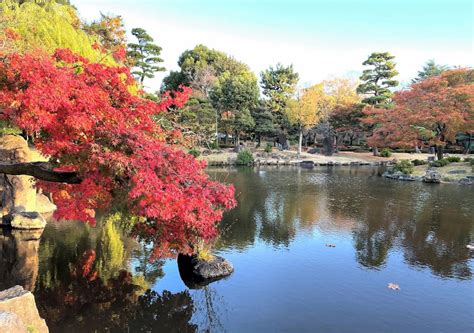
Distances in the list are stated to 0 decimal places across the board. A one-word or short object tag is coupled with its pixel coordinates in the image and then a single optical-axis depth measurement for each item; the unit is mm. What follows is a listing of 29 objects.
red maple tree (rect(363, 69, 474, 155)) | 29203
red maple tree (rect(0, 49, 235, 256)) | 6625
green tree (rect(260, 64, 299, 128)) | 47509
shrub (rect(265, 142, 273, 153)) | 43375
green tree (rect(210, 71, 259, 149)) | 40188
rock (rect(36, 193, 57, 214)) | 15477
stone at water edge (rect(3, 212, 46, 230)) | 12617
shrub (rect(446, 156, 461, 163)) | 30369
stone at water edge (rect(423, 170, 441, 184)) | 26312
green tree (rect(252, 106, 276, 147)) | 44594
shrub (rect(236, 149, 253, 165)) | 38438
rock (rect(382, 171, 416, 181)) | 28122
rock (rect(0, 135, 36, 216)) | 13258
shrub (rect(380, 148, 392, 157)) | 44544
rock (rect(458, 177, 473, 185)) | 25703
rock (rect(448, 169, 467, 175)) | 27352
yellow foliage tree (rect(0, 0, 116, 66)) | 11630
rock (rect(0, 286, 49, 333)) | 5516
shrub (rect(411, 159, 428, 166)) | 32525
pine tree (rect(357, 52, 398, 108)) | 45094
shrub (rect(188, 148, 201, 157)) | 35628
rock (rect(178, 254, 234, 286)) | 9211
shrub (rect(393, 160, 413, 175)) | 29294
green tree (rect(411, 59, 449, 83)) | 56550
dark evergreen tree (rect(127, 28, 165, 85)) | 45156
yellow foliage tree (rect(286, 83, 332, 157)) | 43969
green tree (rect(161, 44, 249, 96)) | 46216
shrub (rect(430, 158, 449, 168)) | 29719
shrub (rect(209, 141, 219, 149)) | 42453
